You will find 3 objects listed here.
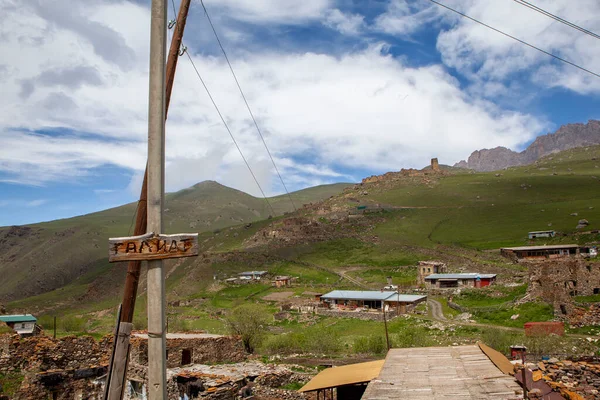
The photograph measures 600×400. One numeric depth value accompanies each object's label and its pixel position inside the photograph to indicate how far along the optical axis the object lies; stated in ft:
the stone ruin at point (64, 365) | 47.19
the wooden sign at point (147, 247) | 19.86
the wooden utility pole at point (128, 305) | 21.40
